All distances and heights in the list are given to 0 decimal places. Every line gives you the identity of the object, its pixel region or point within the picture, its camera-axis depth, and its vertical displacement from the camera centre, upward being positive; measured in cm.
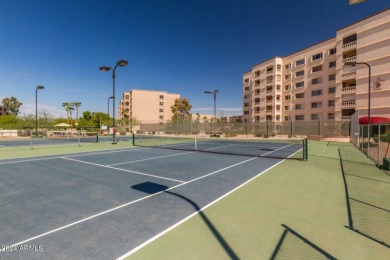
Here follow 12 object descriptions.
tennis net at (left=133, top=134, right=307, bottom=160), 1498 -214
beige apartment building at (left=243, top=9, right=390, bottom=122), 3444 +1054
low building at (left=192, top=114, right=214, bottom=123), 10714 +553
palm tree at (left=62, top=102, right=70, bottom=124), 7408 +808
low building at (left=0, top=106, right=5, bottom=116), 10950 +929
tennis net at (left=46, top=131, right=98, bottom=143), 3723 -147
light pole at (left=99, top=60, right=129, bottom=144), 1970 +614
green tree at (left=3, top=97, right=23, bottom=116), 8884 +987
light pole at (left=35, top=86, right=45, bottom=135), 3037 +538
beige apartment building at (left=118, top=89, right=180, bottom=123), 7838 +903
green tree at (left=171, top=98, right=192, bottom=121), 7081 +664
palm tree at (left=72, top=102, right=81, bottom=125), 7678 +845
